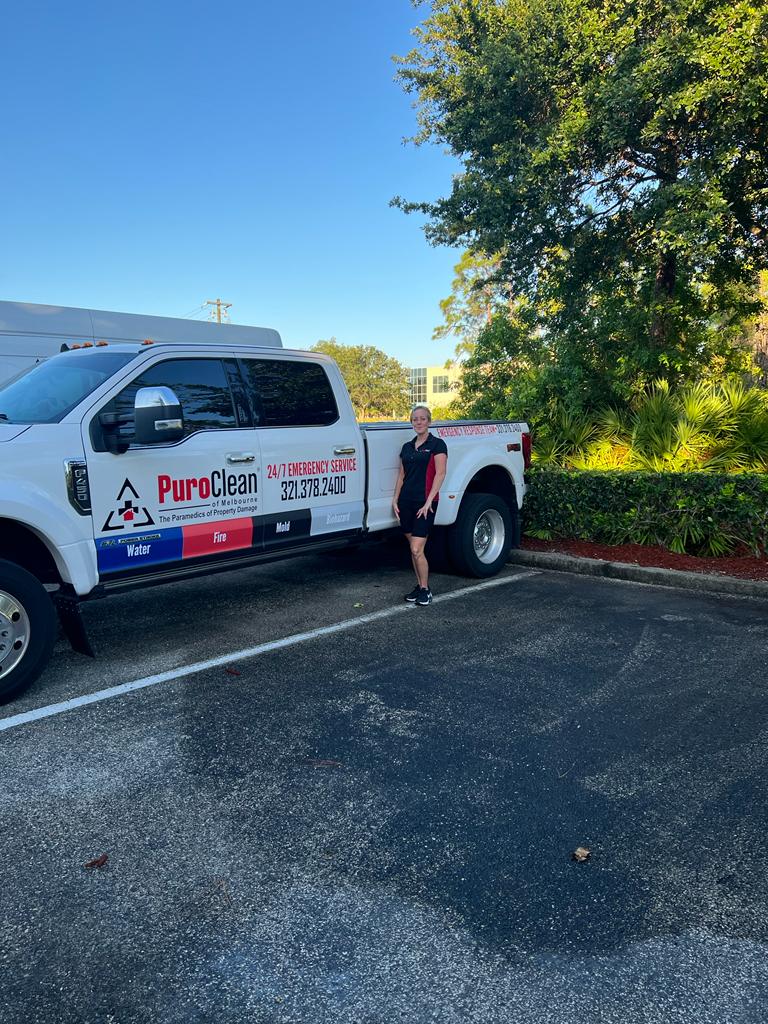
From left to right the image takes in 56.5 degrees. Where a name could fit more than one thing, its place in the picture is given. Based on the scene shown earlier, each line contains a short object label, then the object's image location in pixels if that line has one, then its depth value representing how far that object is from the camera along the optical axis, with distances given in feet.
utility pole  174.81
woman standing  20.72
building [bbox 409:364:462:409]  254.47
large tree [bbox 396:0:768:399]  27.32
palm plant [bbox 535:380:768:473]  28.91
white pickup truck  14.24
